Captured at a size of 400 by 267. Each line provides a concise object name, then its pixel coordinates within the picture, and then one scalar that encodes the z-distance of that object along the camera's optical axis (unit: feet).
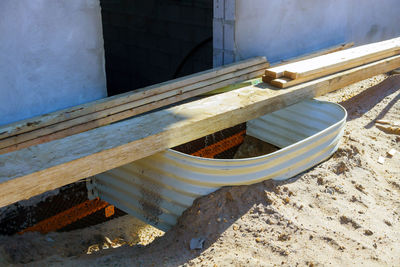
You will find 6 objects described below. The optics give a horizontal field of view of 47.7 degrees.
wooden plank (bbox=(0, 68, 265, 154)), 11.78
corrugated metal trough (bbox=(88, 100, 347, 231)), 10.45
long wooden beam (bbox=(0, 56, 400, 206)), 8.81
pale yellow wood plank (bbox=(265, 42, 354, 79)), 14.46
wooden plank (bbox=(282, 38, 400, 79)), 14.89
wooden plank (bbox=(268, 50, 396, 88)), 14.01
